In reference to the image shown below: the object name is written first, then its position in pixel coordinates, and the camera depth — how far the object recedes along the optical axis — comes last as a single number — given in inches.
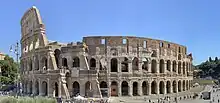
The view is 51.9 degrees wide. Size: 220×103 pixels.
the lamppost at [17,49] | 1347.3
